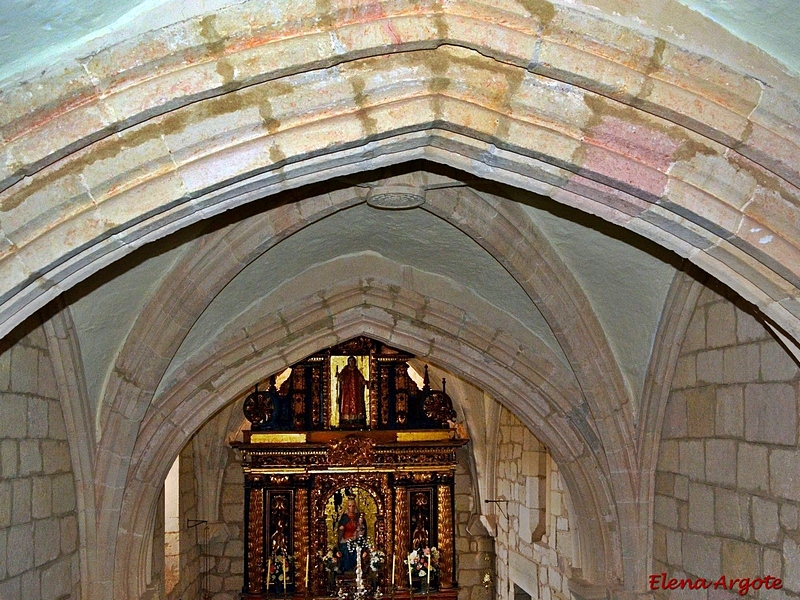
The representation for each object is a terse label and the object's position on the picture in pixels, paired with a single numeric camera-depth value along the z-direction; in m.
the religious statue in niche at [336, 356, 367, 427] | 9.54
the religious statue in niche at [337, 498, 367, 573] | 9.77
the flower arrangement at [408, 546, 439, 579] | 9.50
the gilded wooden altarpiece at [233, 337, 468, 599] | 9.48
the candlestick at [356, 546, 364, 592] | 9.08
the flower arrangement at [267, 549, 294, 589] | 9.44
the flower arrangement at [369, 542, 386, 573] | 9.56
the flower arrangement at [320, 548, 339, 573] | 9.51
